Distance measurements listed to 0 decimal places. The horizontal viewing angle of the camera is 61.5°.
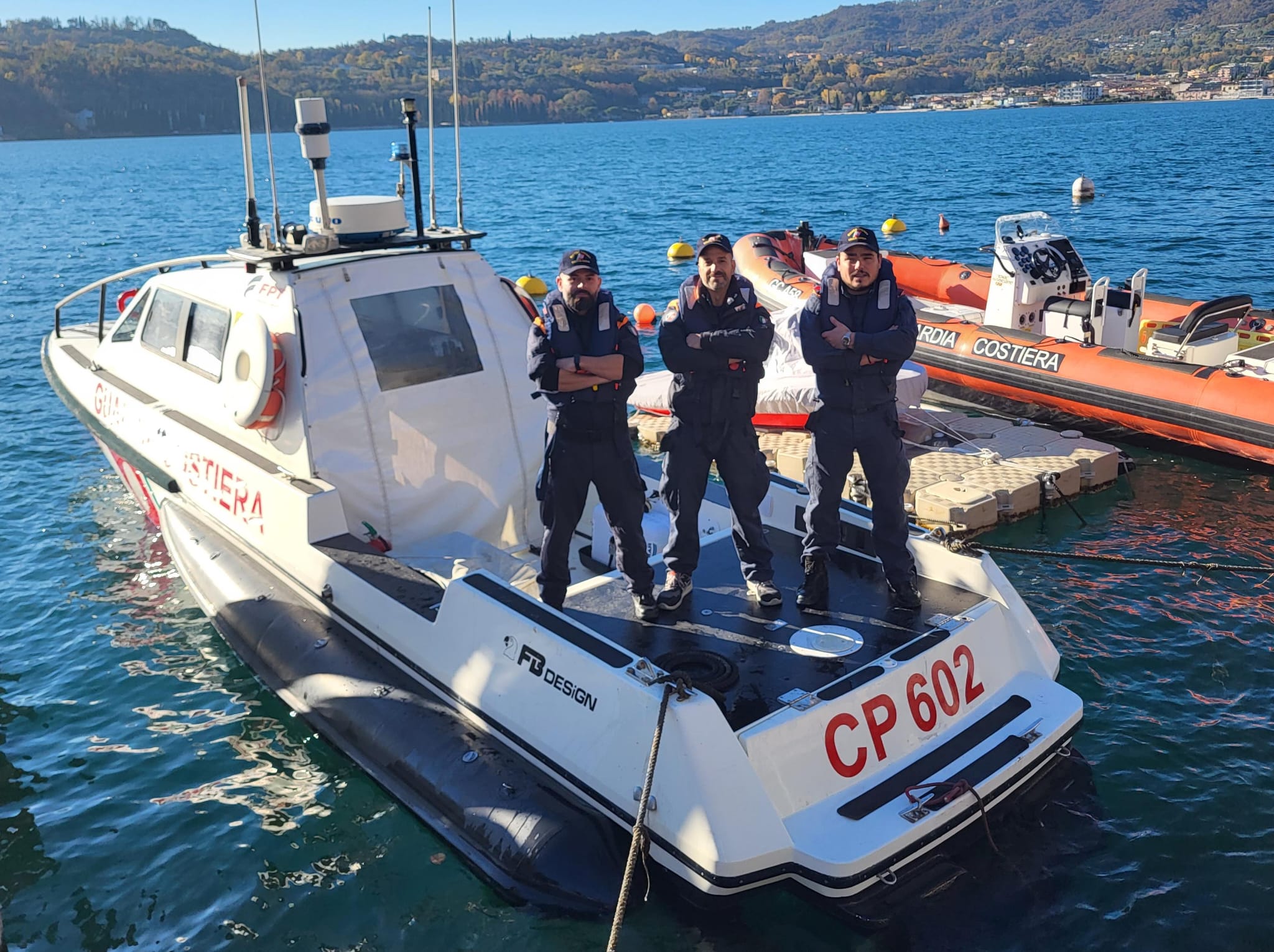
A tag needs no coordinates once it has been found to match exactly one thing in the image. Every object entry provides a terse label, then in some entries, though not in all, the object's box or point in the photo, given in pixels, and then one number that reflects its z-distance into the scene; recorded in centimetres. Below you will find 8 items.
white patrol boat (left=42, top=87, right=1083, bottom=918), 461
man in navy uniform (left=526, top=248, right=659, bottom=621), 532
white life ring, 679
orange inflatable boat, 1150
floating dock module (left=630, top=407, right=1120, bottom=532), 988
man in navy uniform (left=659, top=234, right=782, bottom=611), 532
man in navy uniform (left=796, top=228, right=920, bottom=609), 538
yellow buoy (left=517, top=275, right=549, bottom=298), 2169
